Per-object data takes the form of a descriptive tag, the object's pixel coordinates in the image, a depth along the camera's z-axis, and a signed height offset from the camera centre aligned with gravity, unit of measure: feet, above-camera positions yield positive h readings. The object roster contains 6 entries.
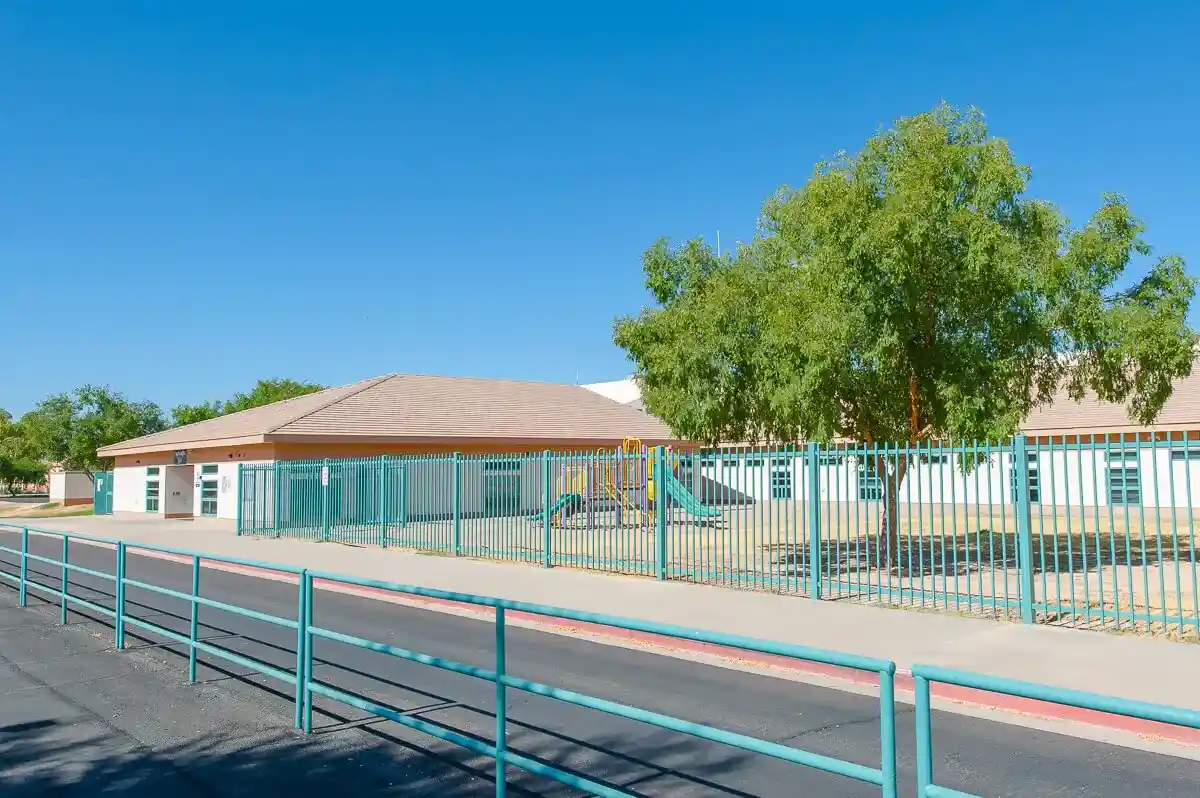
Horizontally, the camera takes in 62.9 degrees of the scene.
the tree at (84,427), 185.16 +8.21
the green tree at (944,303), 46.50 +7.40
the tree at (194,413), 203.72 +11.93
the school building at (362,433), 104.42 +3.58
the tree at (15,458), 226.58 +3.21
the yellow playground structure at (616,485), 53.62 -1.56
